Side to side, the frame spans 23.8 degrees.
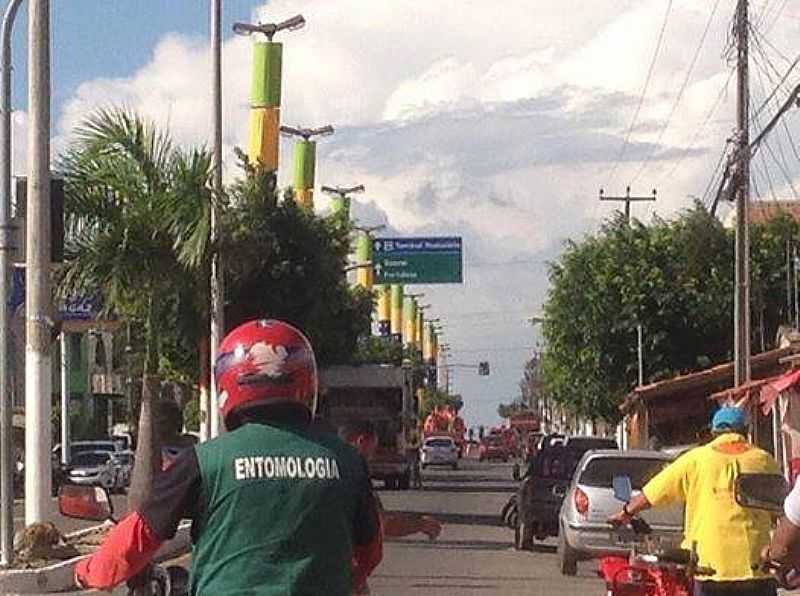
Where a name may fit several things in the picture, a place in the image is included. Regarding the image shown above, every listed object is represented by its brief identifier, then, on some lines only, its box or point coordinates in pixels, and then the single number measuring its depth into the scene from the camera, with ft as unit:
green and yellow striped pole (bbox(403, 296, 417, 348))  365.67
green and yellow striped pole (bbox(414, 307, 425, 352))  397.60
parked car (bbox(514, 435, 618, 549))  86.07
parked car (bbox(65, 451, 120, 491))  160.15
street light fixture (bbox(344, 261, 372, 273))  139.18
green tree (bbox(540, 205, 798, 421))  189.16
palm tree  79.97
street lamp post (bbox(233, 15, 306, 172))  130.93
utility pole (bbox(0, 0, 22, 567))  62.49
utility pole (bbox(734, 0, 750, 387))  117.50
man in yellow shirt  31.83
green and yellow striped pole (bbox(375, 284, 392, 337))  298.35
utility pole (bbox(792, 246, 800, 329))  184.24
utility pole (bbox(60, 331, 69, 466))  181.47
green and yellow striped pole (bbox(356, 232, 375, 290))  204.13
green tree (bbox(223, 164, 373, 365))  120.16
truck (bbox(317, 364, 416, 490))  149.69
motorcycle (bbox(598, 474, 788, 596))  33.45
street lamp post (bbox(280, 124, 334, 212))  163.53
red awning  90.43
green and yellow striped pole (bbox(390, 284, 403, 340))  314.82
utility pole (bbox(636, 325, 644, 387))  181.57
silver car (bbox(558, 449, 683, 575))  70.64
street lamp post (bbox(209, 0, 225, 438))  94.18
